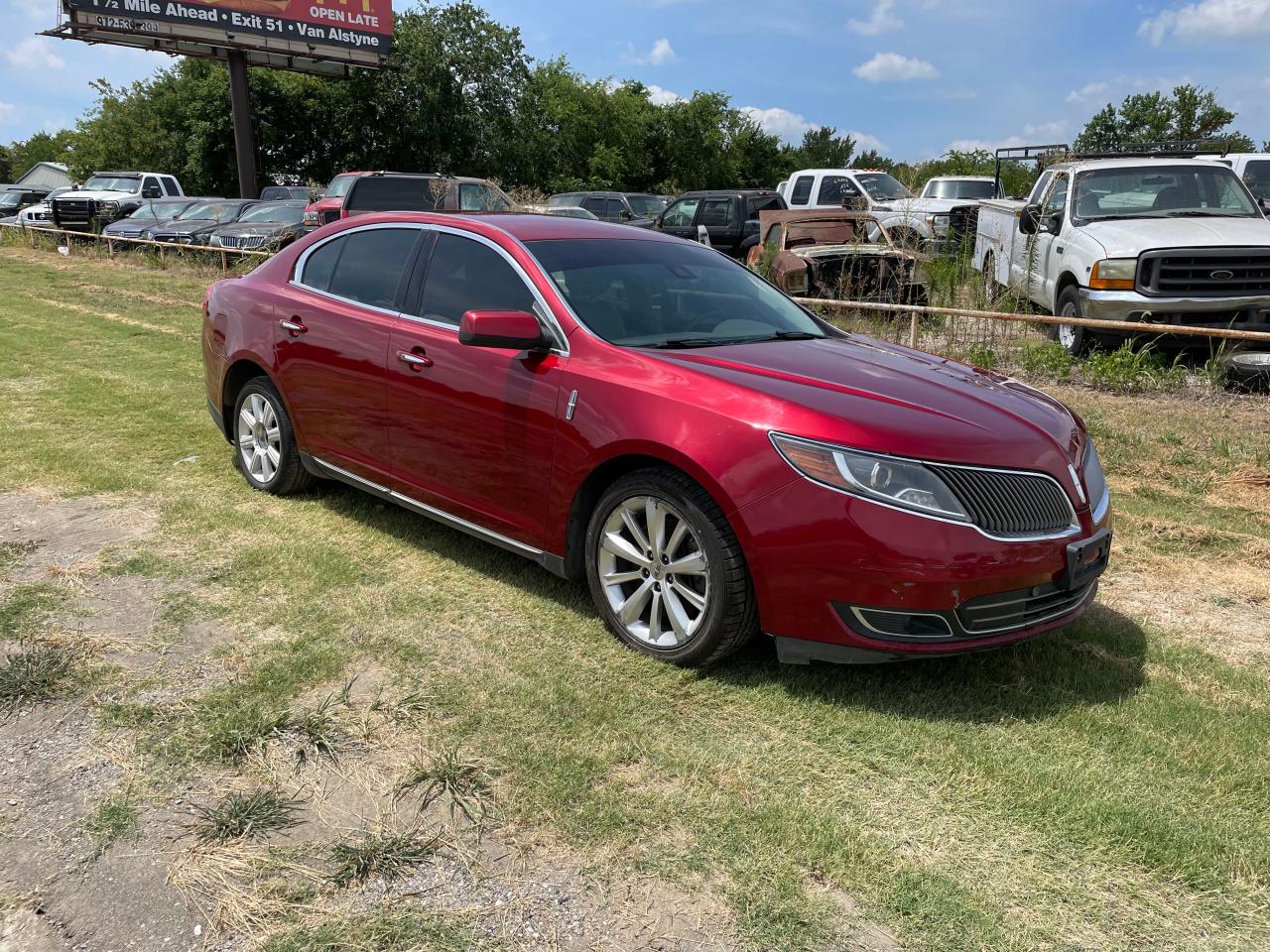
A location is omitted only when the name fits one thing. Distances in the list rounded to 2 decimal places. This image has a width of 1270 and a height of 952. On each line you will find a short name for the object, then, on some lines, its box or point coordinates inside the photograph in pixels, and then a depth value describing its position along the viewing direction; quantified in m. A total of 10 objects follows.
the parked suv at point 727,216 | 19.03
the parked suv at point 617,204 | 23.72
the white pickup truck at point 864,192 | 17.84
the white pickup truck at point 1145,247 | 9.38
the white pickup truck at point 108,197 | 26.08
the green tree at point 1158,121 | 50.66
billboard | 28.89
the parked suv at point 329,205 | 17.00
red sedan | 3.39
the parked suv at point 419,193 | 16.50
